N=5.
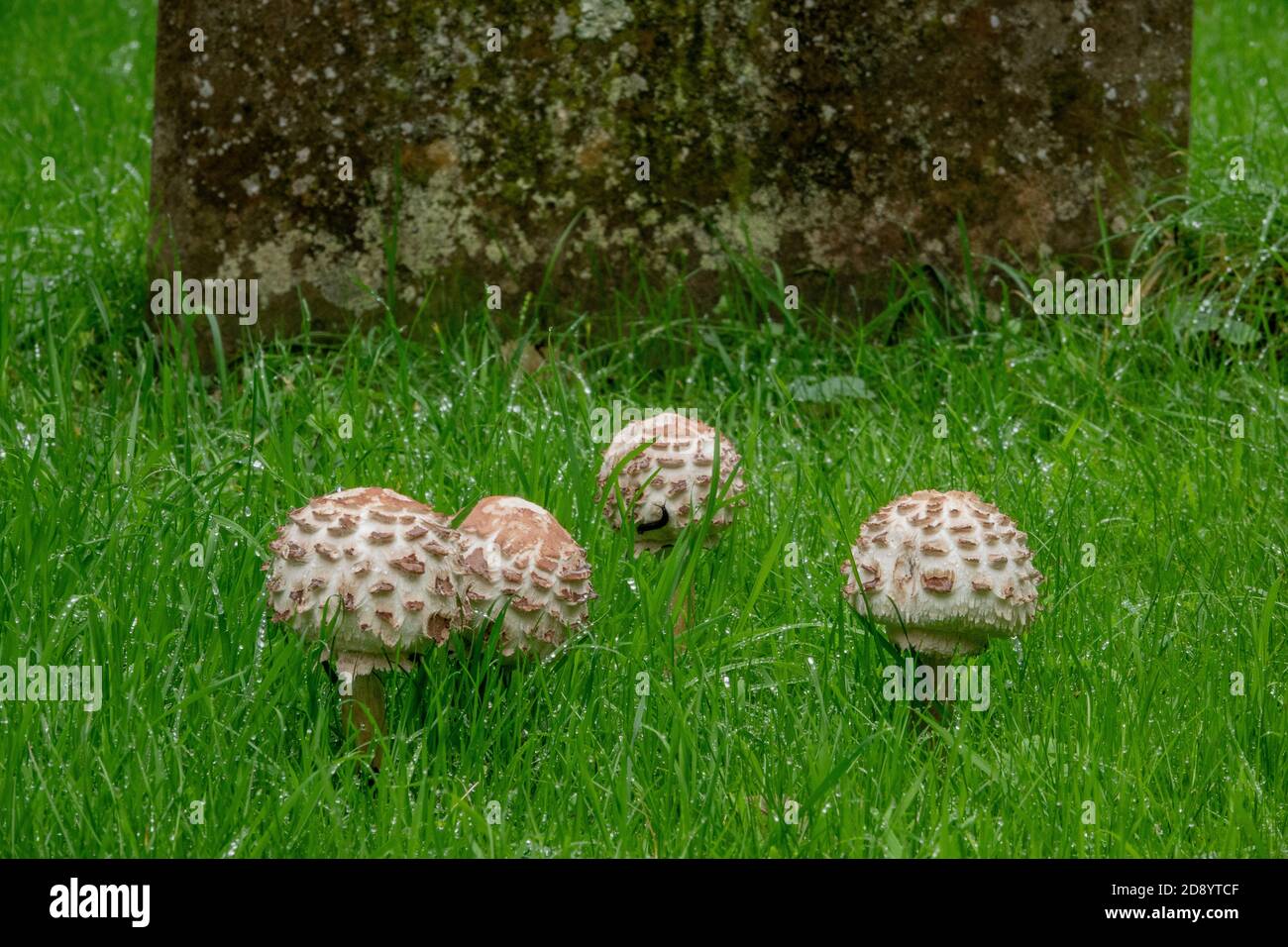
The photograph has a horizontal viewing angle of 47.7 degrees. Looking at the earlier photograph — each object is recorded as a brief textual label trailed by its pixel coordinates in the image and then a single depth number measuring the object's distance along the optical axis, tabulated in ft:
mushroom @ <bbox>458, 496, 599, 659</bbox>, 8.29
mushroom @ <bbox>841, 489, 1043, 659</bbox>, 8.07
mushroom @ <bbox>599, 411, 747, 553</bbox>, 9.52
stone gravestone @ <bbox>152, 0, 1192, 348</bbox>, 13.83
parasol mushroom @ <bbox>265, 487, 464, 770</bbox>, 7.62
